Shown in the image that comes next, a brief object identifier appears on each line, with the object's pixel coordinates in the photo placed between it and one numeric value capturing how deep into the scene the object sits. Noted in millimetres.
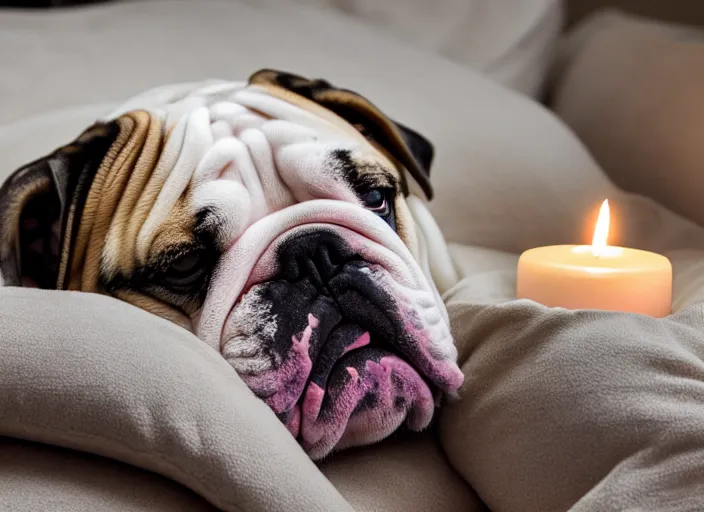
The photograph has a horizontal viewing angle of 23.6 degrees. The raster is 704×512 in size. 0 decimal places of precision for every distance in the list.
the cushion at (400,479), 745
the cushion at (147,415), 669
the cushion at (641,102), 1042
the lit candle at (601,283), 810
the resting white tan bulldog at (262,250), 757
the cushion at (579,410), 697
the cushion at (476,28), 1163
